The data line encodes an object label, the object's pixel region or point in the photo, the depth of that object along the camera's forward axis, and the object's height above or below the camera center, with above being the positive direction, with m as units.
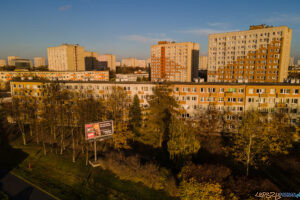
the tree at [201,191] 17.59 -10.32
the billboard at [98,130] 26.47 -6.94
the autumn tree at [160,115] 31.22 -5.73
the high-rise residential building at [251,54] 69.88 +10.34
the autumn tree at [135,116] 38.81 -7.29
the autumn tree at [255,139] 23.34 -7.47
